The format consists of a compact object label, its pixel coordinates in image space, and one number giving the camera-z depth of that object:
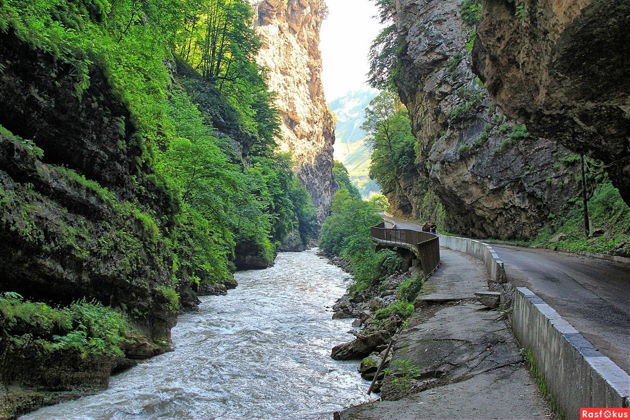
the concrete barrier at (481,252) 12.37
